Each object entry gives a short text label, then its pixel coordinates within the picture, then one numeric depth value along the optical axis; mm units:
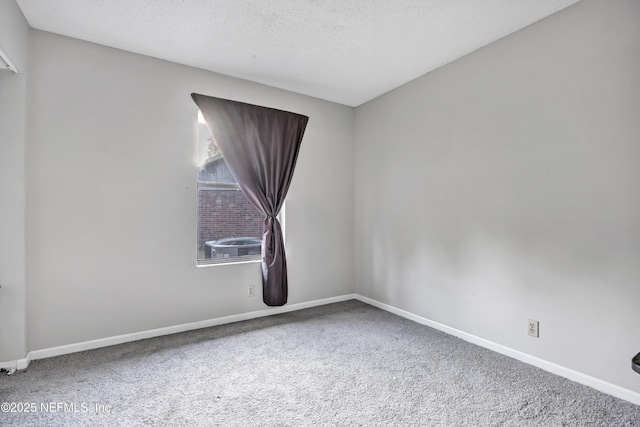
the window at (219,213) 3109
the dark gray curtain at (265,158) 3113
